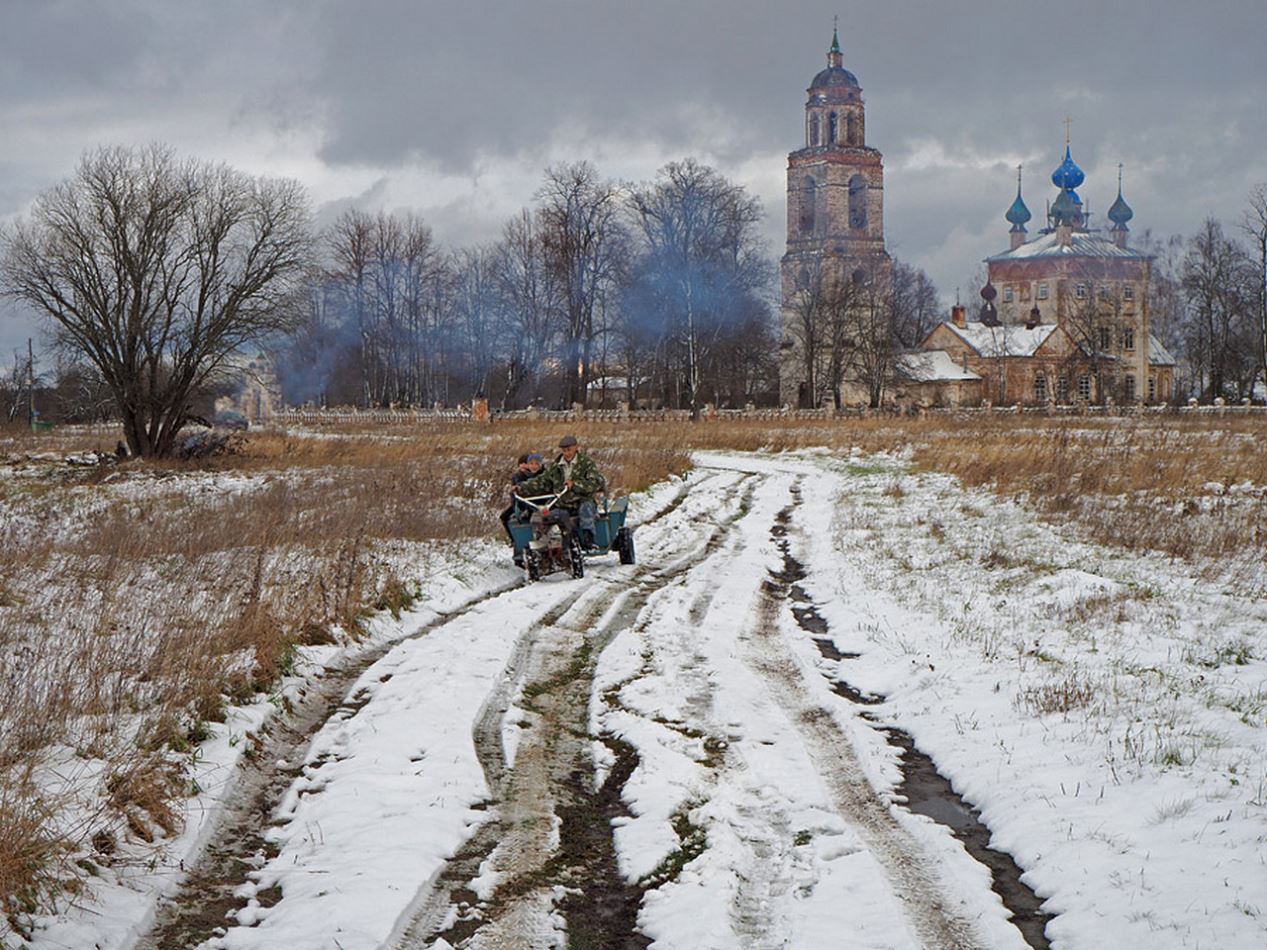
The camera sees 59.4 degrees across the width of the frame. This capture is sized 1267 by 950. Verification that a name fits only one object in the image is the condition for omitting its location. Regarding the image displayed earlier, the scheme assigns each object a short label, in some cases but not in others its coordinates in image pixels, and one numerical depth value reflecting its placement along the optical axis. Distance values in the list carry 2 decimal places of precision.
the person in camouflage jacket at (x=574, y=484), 12.32
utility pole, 63.25
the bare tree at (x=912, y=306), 82.56
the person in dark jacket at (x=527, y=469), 12.95
